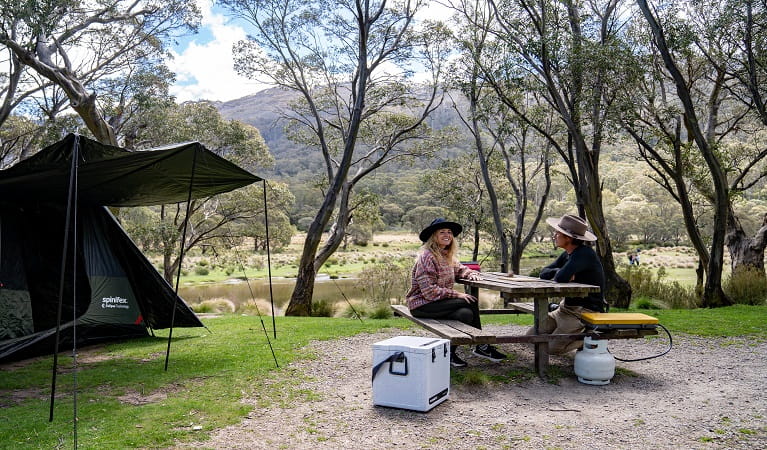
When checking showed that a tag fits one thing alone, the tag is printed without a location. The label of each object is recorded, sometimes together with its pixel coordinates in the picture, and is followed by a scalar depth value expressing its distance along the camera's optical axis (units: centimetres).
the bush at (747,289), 1082
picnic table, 437
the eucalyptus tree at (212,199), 1628
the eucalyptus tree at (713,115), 985
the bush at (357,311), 1137
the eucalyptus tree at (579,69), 1062
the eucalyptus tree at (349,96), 1221
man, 475
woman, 501
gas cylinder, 443
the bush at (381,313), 1084
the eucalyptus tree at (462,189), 2120
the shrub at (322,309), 1220
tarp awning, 480
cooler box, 378
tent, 511
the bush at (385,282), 1509
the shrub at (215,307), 1285
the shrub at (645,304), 1111
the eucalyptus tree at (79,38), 1027
